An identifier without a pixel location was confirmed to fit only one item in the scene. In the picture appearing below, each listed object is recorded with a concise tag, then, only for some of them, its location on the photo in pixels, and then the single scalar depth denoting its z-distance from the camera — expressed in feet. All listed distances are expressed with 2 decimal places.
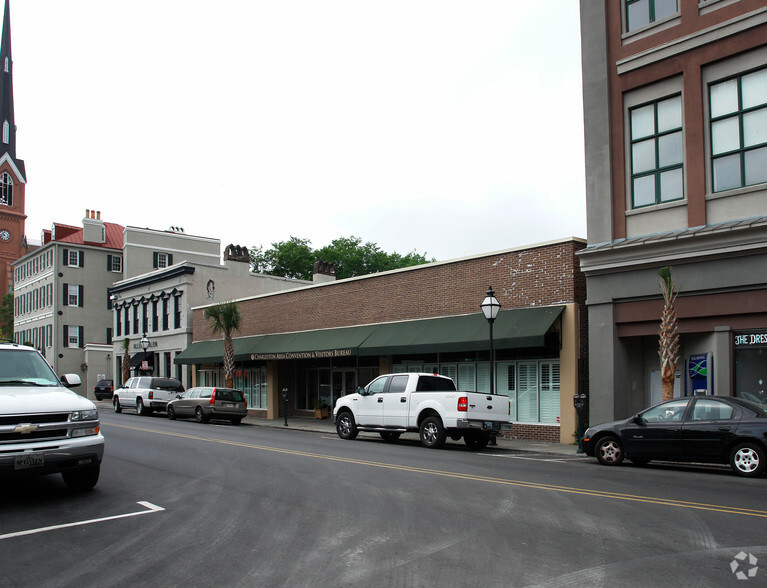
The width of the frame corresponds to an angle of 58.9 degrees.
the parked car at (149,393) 103.55
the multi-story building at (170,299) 133.59
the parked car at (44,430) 26.53
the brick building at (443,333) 63.10
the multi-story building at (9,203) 289.53
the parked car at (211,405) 89.40
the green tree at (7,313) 270.67
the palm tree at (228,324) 105.29
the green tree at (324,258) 220.23
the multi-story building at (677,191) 52.39
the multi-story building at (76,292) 188.85
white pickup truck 54.13
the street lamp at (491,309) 60.03
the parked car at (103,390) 164.66
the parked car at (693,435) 38.60
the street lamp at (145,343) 121.19
